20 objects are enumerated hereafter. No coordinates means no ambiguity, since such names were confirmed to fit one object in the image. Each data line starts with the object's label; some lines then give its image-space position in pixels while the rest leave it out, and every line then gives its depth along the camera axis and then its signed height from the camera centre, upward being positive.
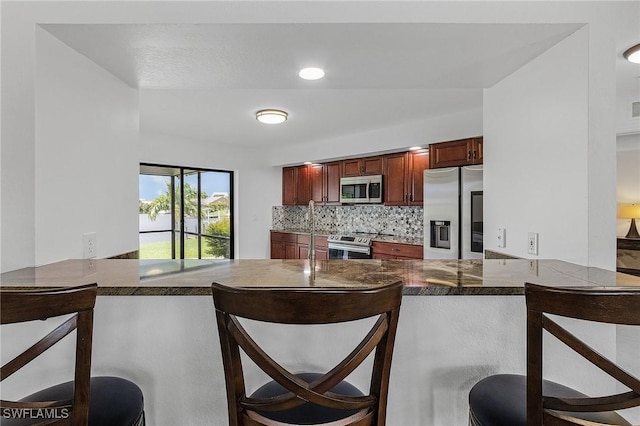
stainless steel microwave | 4.62 +0.33
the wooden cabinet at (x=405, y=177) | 4.17 +0.46
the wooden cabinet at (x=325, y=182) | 5.24 +0.49
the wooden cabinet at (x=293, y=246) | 5.23 -0.56
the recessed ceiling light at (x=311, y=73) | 1.87 +0.79
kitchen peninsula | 1.42 -0.58
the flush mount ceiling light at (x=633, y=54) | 2.15 +1.06
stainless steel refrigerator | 3.34 -0.01
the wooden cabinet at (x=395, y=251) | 4.03 -0.49
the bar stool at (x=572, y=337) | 0.80 -0.31
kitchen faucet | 1.61 -0.13
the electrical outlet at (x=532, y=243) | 1.78 -0.17
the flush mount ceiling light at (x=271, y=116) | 3.49 +1.02
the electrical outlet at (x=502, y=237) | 2.03 -0.15
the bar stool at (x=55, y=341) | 0.81 -0.33
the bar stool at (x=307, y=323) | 0.76 -0.32
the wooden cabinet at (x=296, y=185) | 5.73 +0.48
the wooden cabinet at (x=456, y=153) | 3.45 +0.65
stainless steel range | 4.54 -0.49
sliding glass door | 4.81 -0.01
